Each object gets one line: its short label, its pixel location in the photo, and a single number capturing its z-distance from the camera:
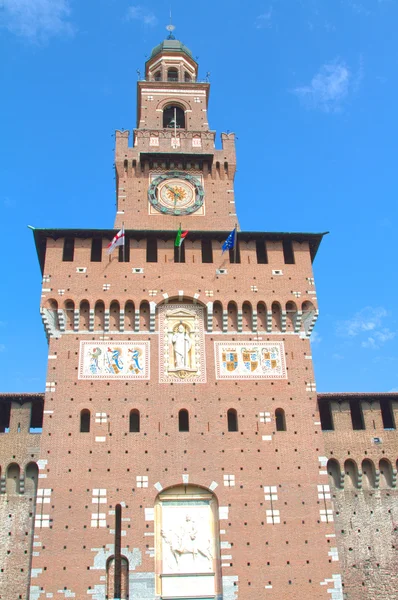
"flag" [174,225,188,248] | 26.10
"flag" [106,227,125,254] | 25.73
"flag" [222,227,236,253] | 26.00
